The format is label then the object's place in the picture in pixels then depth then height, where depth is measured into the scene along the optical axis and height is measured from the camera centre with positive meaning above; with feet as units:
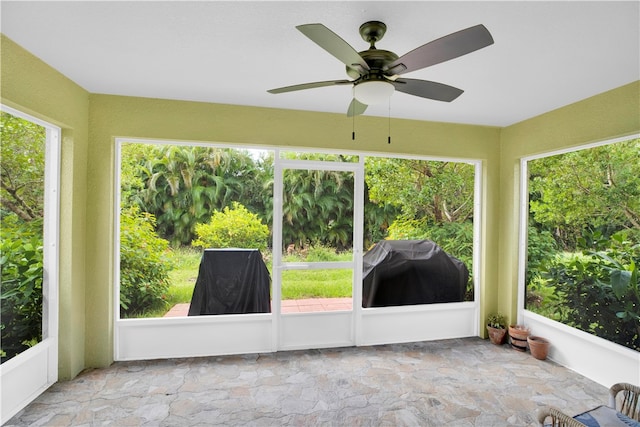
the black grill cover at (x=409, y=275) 12.07 -2.32
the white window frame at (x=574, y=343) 8.80 -3.83
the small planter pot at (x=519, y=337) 11.32 -4.27
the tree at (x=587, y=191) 8.91 +0.77
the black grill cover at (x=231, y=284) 10.91 -2.47
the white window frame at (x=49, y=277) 8.29 -1.82
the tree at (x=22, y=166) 7.27 +1.01
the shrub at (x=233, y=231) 10.93 -0.67
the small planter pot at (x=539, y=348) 10.68 -4.38
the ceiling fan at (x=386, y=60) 4.34 +2.36
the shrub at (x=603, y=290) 8.80 -2.22
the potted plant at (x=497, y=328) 11.89 -4.20
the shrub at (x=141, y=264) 10.47 -1.78
